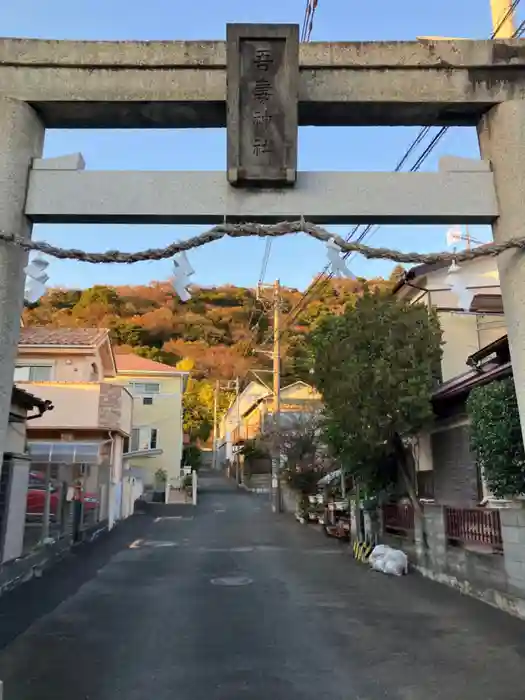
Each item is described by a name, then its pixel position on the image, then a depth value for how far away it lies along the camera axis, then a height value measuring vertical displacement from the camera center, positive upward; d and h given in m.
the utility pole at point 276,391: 29.21 +5.66
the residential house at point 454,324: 17.80 +5.14
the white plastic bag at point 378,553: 13.59 -1.00
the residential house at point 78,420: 17.91 +3.14
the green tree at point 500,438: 8.70 +0.93
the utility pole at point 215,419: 62.32 +9.11
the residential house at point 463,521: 9.16 -0.28
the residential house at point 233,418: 54.81 +8.99
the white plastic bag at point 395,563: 12.96 -1.18
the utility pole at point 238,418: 52.53 +8.03
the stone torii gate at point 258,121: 5.08 +3.17
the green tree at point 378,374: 13.12 +2.79
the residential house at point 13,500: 11.25 +0.18
